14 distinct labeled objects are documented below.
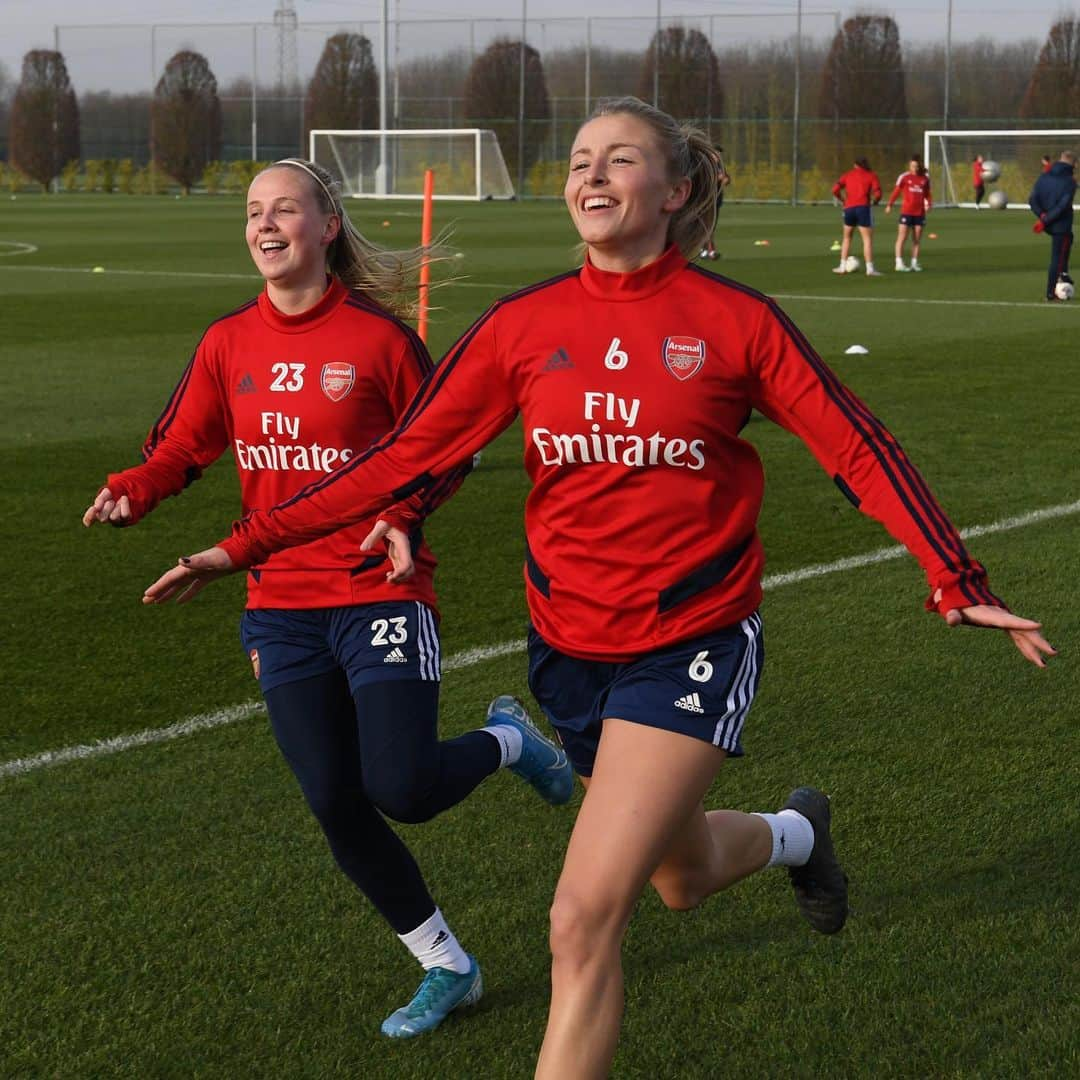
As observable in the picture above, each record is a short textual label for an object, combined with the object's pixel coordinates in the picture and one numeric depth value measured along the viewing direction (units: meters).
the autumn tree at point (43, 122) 69.69
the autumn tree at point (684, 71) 66.31
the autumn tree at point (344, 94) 71.31
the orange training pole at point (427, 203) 9.07
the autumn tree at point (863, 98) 60.44
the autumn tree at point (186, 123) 69.69
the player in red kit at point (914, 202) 26.58
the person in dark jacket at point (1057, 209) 21.25
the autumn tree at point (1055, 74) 63.03
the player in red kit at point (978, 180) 49.69
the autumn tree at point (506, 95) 66.00
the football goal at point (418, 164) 54.78
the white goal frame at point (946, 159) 47.72
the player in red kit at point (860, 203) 25.53
